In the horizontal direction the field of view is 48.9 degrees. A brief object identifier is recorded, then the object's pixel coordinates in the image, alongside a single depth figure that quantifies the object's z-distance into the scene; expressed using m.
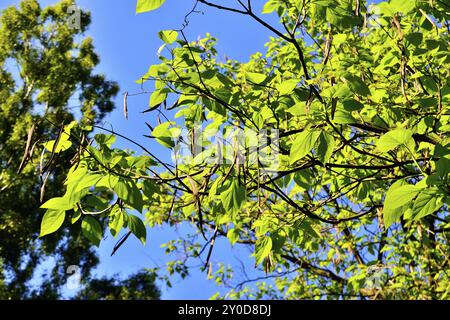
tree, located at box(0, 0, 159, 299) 21.64
